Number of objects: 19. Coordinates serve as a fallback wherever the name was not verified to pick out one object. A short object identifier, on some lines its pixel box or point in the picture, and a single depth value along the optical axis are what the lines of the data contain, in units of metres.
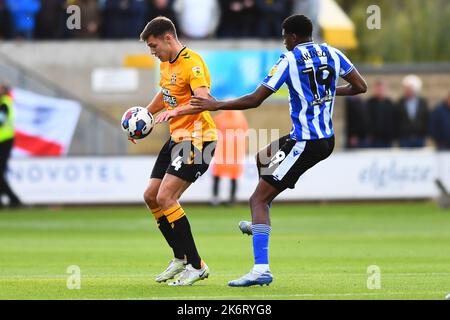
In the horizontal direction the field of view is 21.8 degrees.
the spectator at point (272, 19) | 29.44
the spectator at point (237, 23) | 29.77
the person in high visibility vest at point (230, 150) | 26.00
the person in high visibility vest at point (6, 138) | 26.05
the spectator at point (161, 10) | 28.75
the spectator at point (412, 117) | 28.44
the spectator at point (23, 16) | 28.59
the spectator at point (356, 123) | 28.83
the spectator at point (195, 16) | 29.28
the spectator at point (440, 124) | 27.59
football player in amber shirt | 11.77
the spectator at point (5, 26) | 29.81
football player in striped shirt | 11.24
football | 11.82
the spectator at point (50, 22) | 29.23
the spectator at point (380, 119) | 28.59
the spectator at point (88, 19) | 28.88
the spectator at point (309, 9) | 30.14
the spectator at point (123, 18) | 28.97
